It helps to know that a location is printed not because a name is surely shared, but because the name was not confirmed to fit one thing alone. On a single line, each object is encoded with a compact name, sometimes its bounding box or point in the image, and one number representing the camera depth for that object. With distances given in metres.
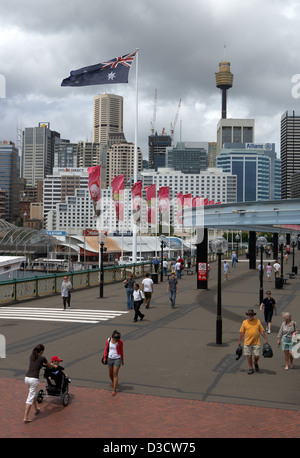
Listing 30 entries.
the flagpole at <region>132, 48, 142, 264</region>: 34.85
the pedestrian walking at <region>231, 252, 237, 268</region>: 46.21
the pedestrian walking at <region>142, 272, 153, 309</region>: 20.98
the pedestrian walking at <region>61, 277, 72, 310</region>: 20.70
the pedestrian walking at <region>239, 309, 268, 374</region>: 11.74
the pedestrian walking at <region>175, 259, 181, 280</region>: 34.67
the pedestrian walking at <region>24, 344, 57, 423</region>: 8.97
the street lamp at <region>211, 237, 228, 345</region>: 14.53
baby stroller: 9.70
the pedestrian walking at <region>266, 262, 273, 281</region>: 32.59
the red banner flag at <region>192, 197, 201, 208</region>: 47.12
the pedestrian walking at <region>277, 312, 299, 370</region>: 11.82
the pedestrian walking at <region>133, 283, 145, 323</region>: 17.89
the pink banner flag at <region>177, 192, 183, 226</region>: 45.37
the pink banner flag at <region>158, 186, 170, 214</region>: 41.66
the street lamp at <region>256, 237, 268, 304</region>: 23.53
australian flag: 29.91
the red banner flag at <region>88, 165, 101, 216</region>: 33.38
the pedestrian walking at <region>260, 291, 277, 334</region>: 15.77
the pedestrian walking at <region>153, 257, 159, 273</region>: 36.53
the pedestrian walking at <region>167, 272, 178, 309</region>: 21.05
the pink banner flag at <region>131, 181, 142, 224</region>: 34.56
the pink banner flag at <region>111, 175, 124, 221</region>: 37.06
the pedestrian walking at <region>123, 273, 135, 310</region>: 20.86
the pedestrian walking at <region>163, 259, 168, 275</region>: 36.42
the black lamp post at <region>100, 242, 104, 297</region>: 24.44
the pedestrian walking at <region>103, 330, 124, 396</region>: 10.48
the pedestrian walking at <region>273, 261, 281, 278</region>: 31.00
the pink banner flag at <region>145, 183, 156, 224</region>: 40.75
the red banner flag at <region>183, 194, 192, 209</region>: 44.01
